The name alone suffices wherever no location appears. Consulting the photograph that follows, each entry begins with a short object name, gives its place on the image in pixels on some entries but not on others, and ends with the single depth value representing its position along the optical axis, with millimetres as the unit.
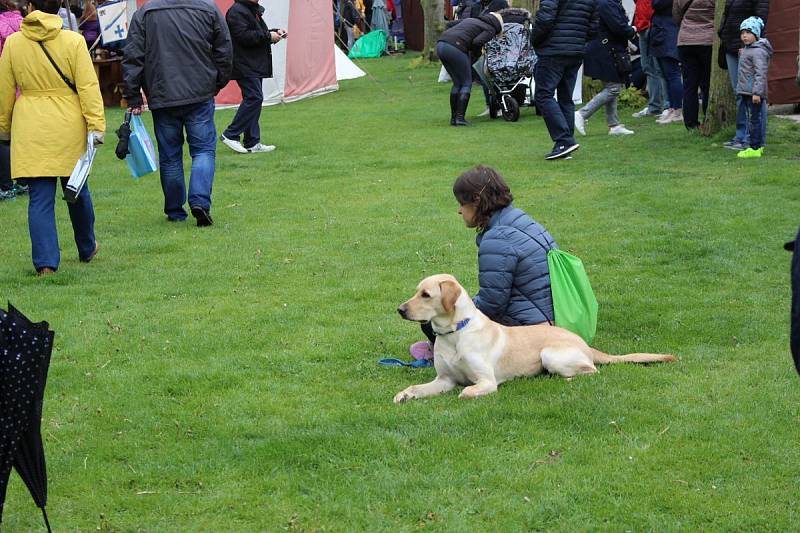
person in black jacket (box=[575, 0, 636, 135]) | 13805
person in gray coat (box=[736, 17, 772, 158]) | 11289
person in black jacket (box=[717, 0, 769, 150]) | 11867
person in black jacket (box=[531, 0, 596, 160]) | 12180
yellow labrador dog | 5324
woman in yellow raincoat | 7809
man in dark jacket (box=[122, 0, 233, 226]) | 9625
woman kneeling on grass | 5727
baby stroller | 15938
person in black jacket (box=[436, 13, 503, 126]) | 15695
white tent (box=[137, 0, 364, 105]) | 19375
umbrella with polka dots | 3594
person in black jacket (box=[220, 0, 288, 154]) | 13750
